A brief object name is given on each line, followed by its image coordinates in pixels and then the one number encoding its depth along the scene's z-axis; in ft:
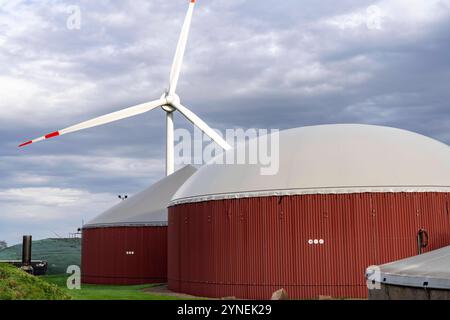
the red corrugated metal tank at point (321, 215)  101.86
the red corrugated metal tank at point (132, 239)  173.88
